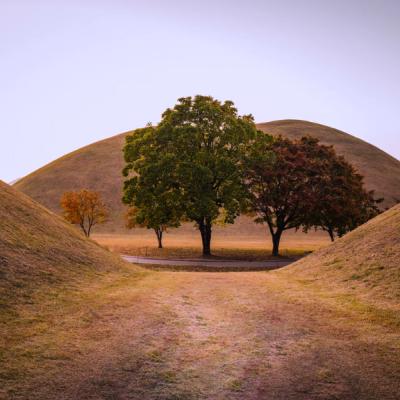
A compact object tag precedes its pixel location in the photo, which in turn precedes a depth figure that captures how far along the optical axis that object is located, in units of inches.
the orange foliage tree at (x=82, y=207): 3102.9
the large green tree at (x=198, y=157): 2221.9
